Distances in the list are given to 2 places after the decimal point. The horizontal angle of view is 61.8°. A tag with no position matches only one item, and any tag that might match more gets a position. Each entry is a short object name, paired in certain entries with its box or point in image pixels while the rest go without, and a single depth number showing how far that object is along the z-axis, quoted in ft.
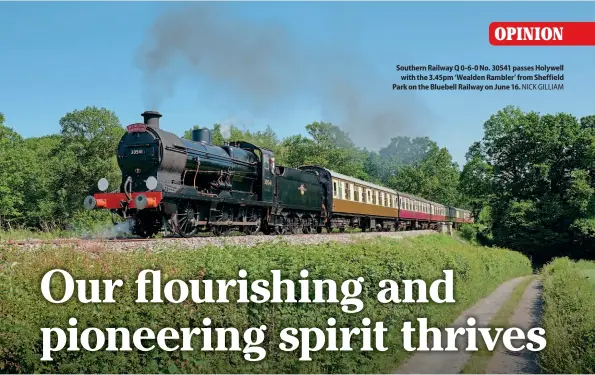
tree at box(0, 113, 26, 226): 189.16
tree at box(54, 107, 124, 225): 172.76
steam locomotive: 55.57
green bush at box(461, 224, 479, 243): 206.96
